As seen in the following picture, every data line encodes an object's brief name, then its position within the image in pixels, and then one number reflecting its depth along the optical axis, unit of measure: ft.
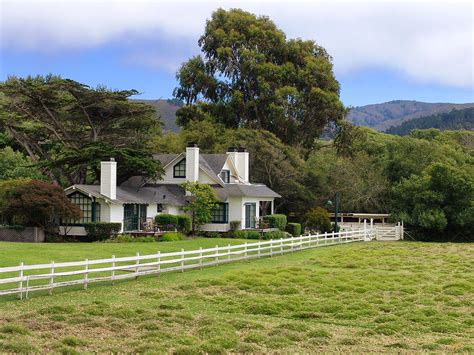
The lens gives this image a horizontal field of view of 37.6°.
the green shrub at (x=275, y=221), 165.48
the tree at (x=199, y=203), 152.97
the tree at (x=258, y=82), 215.51
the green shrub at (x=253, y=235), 155.01
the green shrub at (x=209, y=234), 156.15
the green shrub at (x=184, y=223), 148.87
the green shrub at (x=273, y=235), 155.53
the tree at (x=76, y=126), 147.54
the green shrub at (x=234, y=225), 159.63
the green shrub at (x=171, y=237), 136.46
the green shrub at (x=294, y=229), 172.91
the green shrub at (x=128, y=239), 129.18
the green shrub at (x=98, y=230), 129.70
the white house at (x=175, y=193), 135.33
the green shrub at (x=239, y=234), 154.77
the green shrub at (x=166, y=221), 144.97
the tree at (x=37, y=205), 122.21
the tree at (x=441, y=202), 171.22
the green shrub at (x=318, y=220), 176.86
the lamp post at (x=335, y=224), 168.48
